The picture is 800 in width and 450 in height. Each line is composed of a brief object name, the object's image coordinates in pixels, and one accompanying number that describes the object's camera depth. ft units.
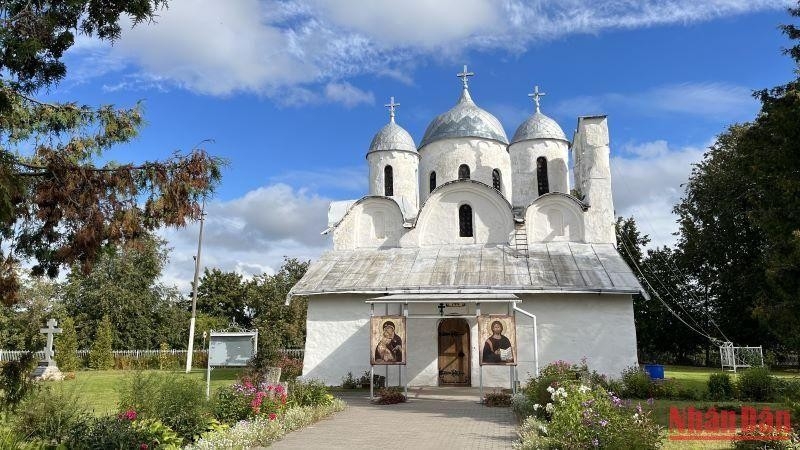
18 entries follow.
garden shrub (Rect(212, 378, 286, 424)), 33.24
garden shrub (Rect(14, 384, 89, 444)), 27.76
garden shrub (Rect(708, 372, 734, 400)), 47.34
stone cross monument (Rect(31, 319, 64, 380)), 70.33
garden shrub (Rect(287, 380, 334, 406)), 39.85
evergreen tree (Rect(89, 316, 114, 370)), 91.15
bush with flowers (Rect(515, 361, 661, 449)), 22.45
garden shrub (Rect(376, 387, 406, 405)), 46.78
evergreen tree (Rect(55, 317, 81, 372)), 87.61
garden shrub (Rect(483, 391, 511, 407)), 45.24
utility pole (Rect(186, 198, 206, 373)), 77.97
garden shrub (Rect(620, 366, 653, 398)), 48.75
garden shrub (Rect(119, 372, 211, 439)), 29.04
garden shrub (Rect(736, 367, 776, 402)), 46.91
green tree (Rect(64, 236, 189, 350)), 105.29
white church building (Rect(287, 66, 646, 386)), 55.77
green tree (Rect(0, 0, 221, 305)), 20.58
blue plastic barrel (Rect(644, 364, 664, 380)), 57.00
